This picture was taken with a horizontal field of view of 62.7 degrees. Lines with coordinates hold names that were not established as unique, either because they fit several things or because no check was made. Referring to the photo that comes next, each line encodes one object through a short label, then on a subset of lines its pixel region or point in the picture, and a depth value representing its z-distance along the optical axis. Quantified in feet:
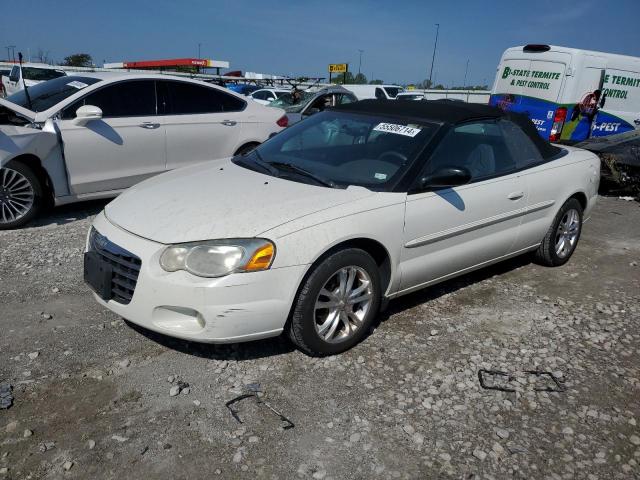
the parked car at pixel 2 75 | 51.63
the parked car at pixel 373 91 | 64.57
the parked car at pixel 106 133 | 17.29
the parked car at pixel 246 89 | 74.54
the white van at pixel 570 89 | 30.91
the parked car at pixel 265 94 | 68.77
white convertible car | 9.24
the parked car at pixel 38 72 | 60.57
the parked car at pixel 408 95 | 66.00
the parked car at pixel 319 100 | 34.60
